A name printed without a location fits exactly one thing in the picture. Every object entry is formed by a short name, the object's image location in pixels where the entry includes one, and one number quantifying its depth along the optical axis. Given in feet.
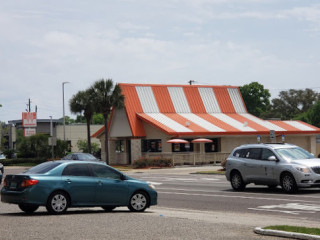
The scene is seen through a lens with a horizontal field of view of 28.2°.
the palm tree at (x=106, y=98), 196.06
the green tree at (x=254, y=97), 398.42
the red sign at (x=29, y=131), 333.21
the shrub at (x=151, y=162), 177.78
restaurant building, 188.44
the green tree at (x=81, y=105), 211.61
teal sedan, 52.06
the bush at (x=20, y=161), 243.60
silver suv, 73.87
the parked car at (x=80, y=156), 141.38
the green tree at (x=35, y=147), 249.14
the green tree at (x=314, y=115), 335.88
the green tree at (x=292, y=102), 427.33
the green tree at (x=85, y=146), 286.87
